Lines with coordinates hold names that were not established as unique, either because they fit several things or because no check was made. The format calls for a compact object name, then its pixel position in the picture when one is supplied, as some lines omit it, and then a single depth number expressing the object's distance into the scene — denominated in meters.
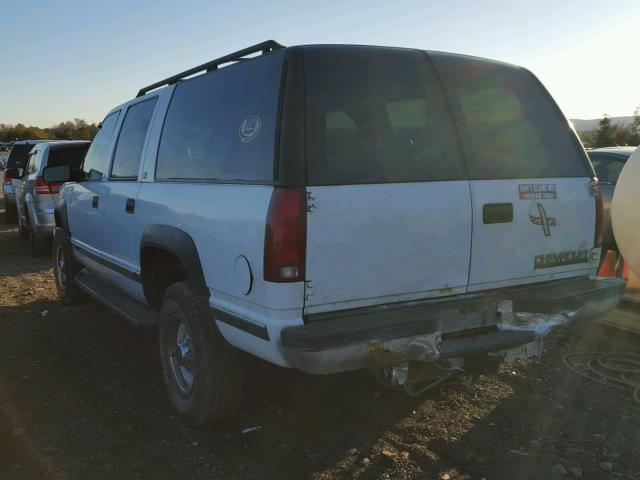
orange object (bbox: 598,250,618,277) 6.02
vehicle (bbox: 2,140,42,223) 13.17
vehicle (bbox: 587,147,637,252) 6.14
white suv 2.65
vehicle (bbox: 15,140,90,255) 9.24
